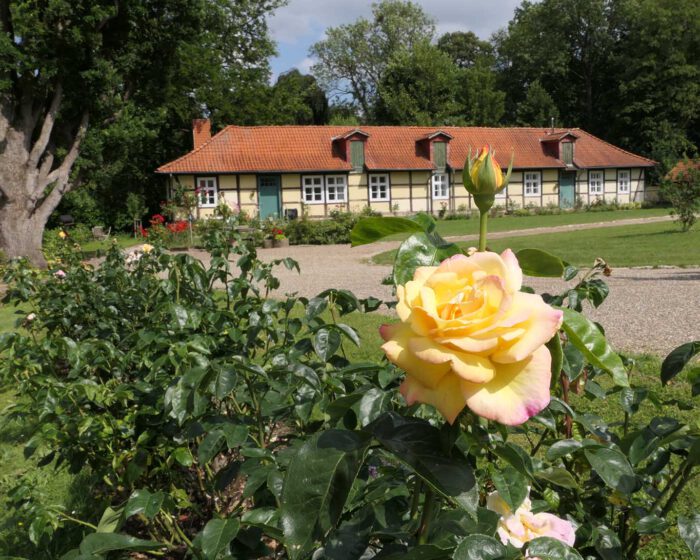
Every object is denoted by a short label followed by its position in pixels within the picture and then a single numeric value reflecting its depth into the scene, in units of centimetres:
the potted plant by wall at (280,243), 1985
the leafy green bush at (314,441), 76
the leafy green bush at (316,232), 2075
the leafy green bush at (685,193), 1616
